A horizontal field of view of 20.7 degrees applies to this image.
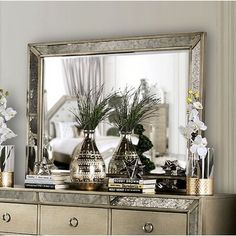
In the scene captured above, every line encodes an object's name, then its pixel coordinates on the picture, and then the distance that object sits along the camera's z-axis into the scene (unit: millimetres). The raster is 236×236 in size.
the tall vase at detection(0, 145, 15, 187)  3764
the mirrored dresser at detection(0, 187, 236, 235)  3182
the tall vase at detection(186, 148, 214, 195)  3303
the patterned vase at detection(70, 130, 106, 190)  3562
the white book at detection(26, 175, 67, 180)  3580
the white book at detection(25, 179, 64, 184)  3572
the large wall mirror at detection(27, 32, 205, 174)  3643
